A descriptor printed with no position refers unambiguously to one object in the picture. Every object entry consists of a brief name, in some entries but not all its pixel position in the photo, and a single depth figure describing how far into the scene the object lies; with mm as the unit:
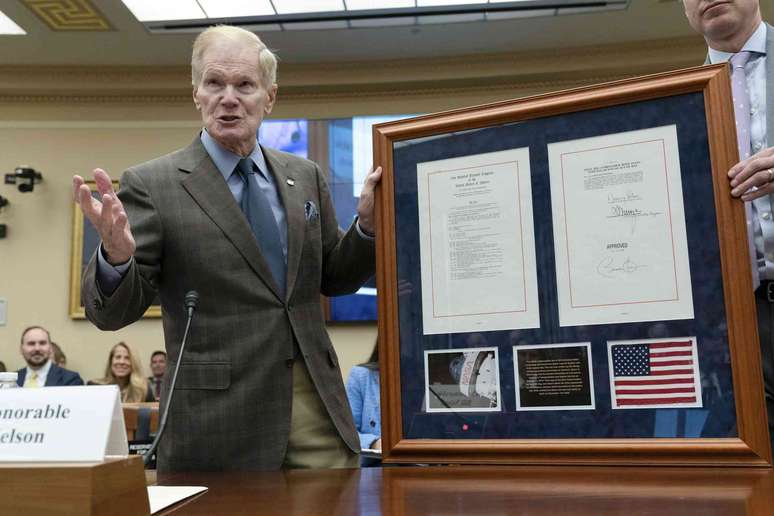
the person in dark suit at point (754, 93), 1367
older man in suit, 1471
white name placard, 747
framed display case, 1153
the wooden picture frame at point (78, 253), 7691
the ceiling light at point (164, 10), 6547
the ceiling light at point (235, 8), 6559
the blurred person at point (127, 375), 7039
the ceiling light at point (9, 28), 6805
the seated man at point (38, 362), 6920
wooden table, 816
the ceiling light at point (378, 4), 6543
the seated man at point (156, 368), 7352
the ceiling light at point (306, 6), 6531
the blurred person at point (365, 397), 3566
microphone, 1248
